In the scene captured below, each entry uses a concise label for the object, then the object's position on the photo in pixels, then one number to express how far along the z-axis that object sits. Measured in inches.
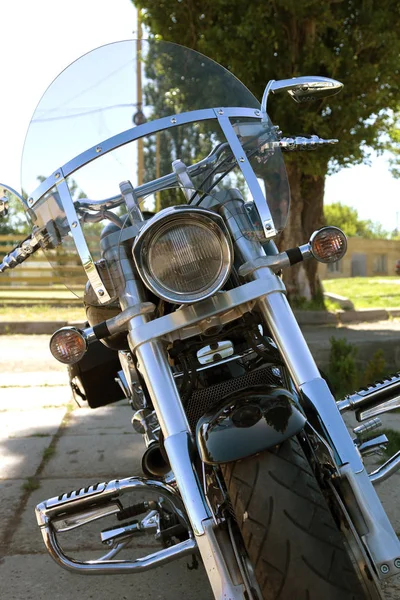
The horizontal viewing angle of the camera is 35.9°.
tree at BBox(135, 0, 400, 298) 284.7
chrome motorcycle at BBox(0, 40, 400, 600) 60.7
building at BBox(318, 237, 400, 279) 1584.6
